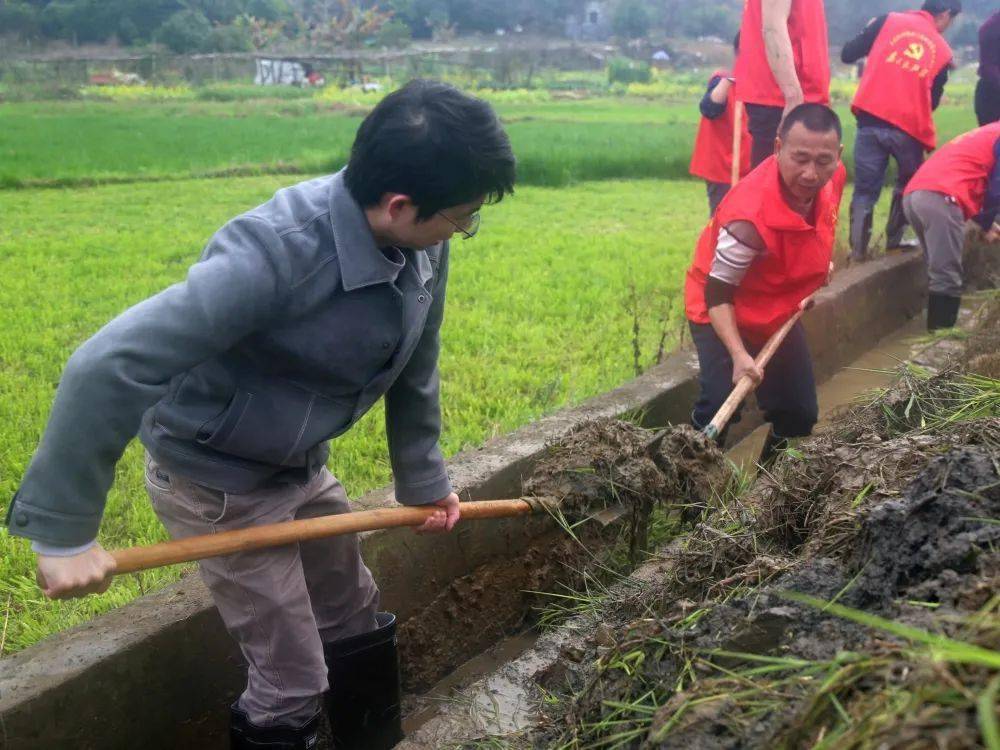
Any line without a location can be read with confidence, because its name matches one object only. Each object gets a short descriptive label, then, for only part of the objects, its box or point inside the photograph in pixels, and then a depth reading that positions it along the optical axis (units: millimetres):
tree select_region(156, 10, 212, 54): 41438
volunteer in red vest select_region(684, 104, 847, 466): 3609
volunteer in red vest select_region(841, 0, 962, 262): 6656
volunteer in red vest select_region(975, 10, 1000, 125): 7004
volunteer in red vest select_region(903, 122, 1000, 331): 5465
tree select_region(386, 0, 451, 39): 57628
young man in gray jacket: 1812
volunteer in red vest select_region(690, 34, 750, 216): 5863
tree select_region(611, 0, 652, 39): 68375
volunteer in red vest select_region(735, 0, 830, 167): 5285
